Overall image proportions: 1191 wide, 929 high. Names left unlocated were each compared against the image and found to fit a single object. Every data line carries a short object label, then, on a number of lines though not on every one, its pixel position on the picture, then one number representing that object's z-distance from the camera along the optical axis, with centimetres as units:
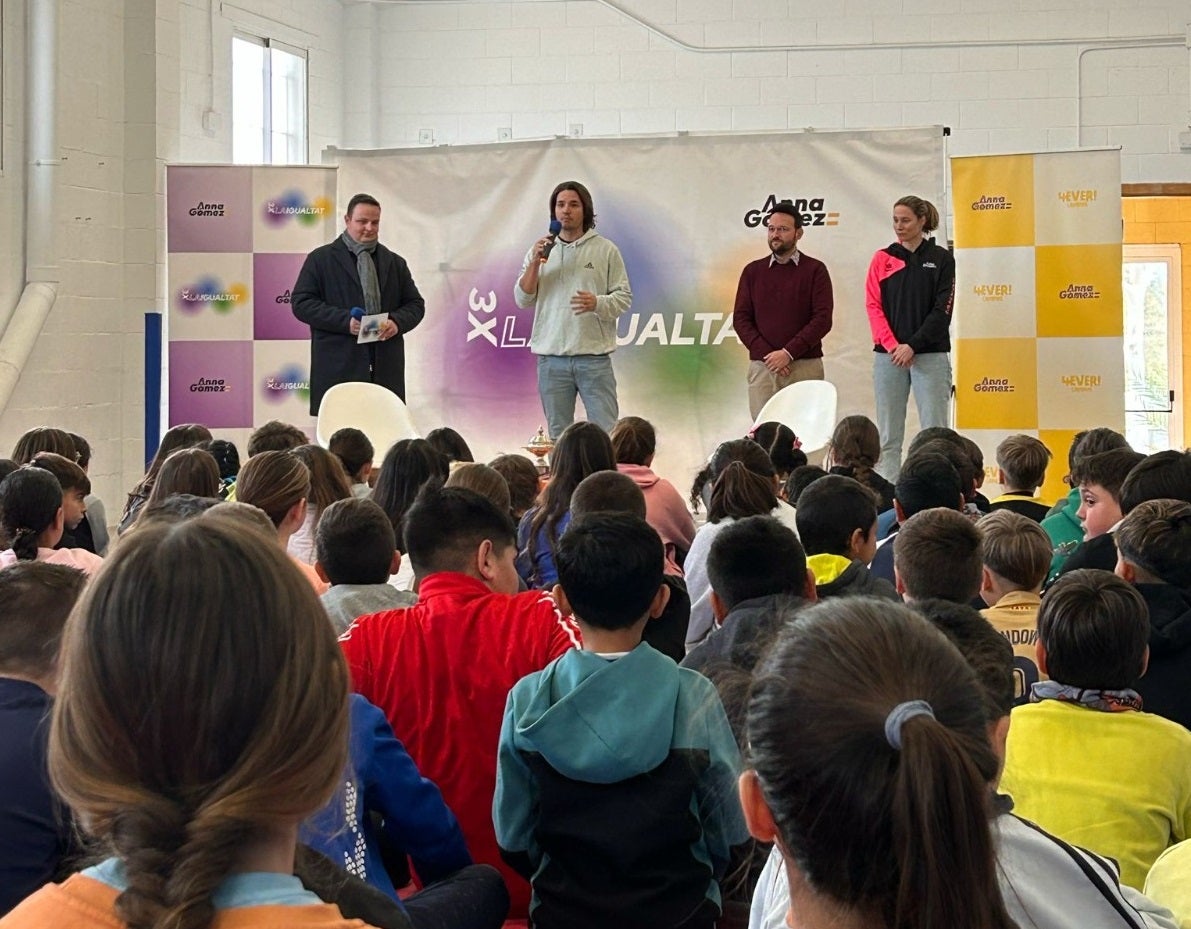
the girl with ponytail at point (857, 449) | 443
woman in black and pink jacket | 656
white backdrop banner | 736
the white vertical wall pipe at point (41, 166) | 638
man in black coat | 634
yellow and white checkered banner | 692
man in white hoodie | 646
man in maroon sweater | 665
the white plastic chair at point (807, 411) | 622
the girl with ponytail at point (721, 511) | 321
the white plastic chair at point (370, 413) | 611
